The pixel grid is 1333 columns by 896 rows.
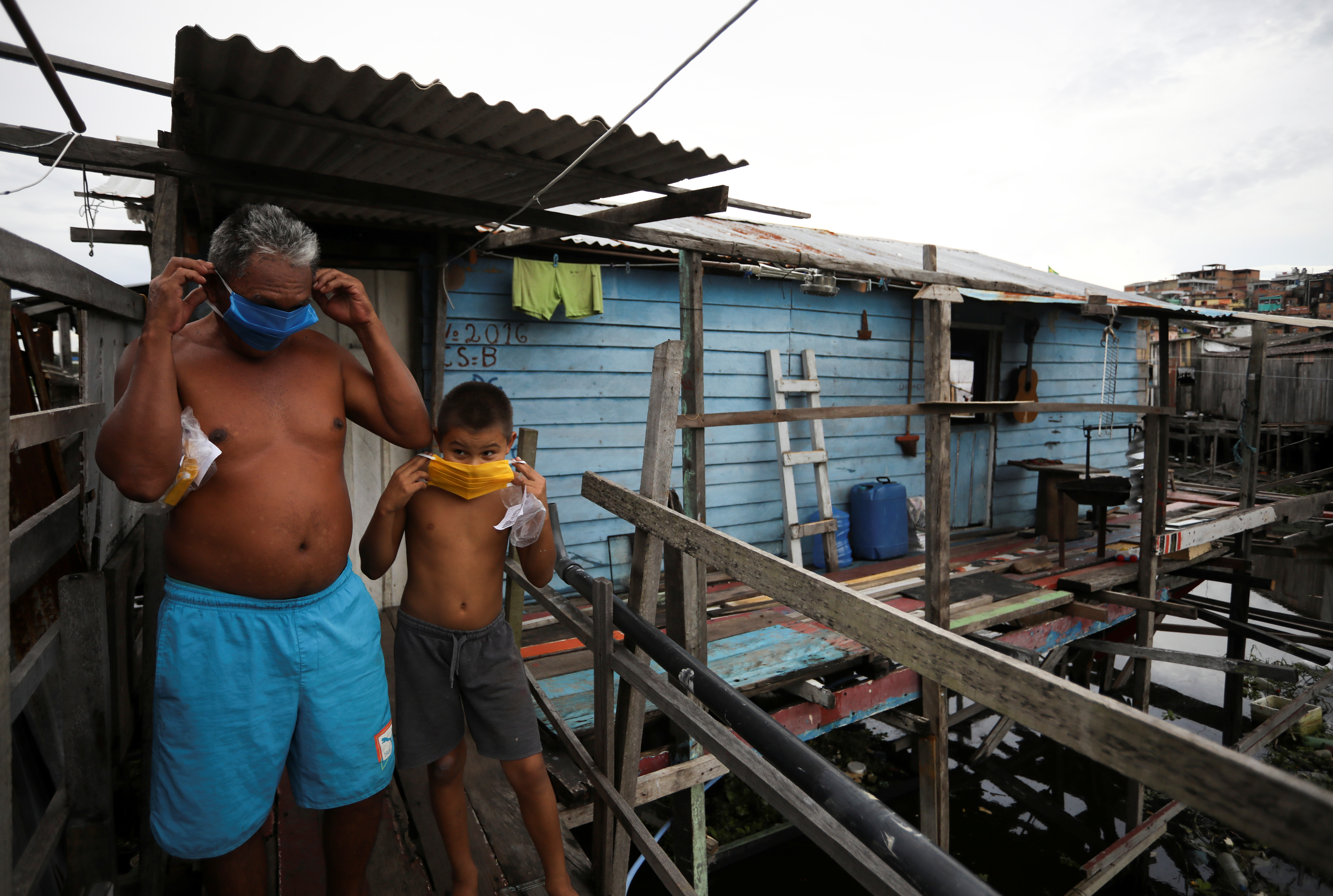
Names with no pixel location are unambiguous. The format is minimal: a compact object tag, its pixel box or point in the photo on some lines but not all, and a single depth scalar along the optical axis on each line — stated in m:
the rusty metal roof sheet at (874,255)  6.10
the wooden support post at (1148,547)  6.50
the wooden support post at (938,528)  4.23
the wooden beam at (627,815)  2.09
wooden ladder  7.04
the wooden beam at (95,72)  2.36
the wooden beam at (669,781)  3.12
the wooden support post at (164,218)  2.43
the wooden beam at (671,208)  2.98
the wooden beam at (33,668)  1.54
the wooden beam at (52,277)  1.33
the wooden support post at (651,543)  2.65
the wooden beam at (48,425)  1.55
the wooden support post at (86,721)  1.74
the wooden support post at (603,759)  2.49
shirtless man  1.63
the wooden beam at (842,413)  3.54
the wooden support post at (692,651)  2.94
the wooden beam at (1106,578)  6.42
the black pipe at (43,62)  1.72
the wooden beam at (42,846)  1.53
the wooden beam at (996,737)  7.14
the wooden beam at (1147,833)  5.21
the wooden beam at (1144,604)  6.13
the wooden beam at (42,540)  1.64
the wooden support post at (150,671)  2.06
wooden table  8.53
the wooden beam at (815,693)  4.33
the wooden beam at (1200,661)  5.78
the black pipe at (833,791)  1.09
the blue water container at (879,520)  7.53
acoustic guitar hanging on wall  8.96
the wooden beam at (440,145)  2.11
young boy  2.13
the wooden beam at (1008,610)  5.25
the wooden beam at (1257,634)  6.86
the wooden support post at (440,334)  5.00
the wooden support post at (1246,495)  7.21
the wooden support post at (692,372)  3.66
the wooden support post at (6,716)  1.23
